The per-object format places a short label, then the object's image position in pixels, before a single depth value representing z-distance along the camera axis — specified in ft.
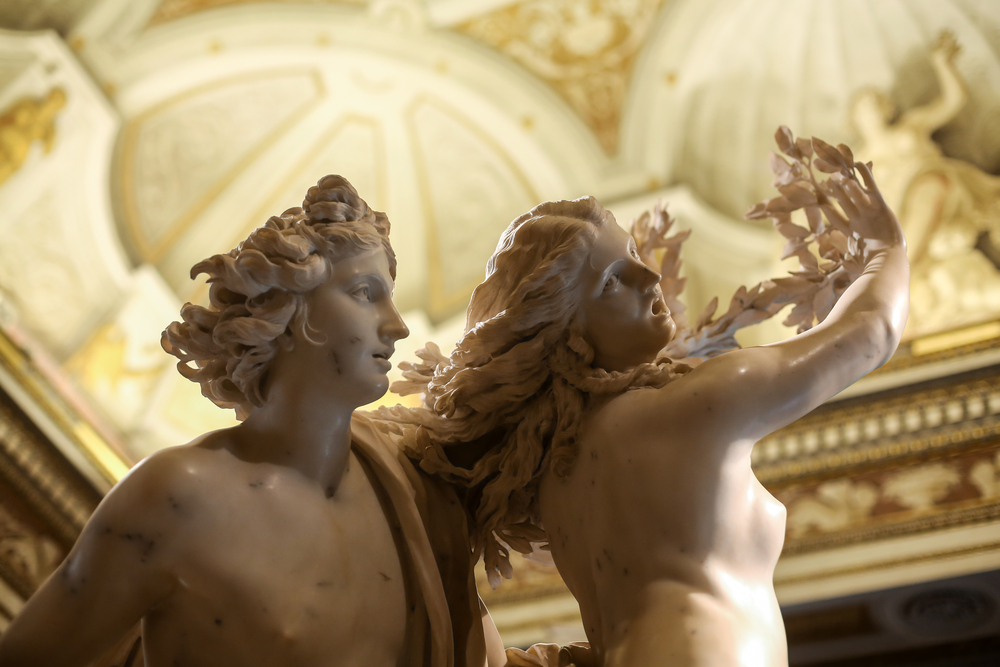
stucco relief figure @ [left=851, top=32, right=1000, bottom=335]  24.45
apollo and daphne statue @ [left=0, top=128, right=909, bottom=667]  5.74
